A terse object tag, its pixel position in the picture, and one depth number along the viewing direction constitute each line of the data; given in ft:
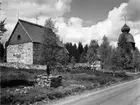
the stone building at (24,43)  131.69
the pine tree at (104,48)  159.53
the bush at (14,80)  54.03
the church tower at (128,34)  267.08
